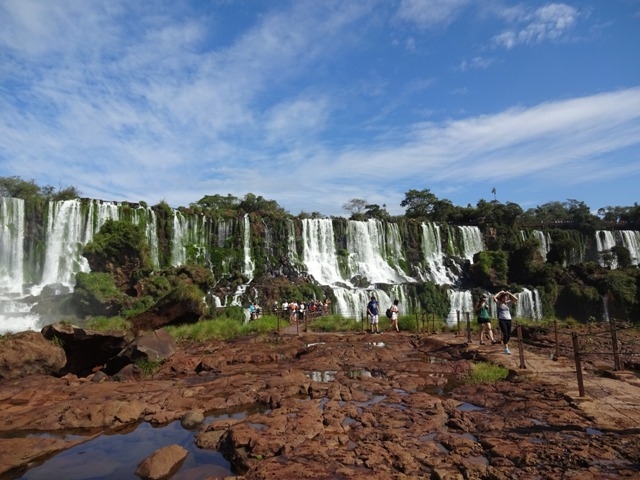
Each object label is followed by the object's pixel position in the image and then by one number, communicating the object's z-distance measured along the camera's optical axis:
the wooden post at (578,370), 7.16
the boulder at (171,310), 16.03
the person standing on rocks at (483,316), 12.63
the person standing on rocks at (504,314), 11.48
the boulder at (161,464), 5.37
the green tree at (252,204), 50.88
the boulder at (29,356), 10.09
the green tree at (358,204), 70.12
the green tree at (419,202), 58.81
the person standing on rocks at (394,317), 17.25
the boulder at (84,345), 11.48
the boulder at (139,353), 11.66
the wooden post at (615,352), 8.62
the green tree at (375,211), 58.13
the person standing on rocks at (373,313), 16.78
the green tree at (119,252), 28.16
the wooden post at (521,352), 9.45
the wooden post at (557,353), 10.82
